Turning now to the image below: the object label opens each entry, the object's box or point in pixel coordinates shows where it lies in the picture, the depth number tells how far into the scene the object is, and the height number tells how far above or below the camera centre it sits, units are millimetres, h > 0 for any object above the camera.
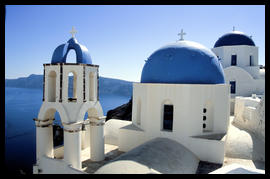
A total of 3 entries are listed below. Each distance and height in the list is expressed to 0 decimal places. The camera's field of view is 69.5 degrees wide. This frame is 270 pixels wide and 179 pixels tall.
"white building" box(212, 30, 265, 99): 18250 +2620
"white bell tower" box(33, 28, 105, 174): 7527 -681
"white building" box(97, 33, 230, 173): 8734 -680
